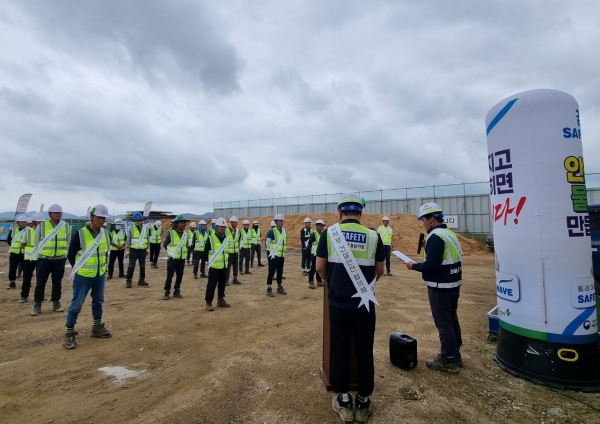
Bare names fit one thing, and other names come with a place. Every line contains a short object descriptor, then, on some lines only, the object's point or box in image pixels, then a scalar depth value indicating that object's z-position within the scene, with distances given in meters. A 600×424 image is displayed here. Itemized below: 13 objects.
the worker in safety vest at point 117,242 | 11.41
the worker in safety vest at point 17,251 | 9.55
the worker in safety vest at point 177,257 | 8.99
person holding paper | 4.30
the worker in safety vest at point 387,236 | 12.58
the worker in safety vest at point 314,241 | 10.51
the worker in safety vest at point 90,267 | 5.29
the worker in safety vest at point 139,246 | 10.80
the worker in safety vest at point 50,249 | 7.00
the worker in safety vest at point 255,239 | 14.95
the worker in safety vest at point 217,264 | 7.59
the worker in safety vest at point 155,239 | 13.80
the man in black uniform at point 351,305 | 3.26
